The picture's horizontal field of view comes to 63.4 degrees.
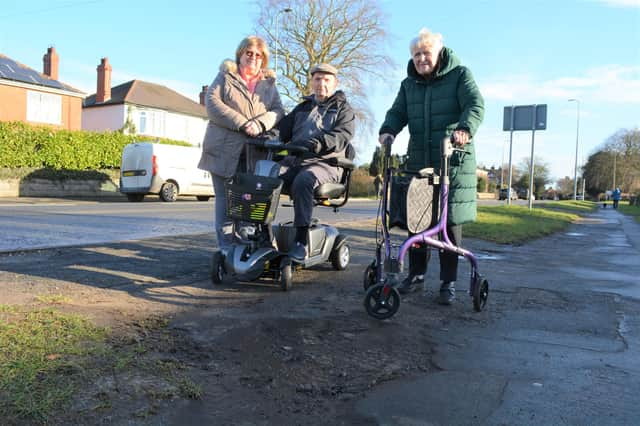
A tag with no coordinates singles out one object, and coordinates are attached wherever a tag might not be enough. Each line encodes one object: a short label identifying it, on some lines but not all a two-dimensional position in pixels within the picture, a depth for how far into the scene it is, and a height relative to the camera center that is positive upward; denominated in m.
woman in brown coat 4.81 +0.70
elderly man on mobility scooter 4.56 +0.46
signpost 20.16 +3.13
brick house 30.92 +5.26
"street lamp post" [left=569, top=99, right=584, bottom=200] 49.79 +6.80
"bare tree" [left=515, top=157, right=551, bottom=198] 113.56 +4.89
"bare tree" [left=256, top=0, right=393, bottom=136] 34.31 +9.65
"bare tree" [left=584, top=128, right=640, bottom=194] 69.18 +5.27
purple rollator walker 3.51 -0.39
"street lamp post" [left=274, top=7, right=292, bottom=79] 33.65 +11.67
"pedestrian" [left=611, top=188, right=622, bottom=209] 41.92 +0.26
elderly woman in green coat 4.15 +0.60
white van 20.03 +0.59
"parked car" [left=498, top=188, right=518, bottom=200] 68.69 +0.22
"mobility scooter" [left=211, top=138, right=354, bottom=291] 4.26 -0.35
